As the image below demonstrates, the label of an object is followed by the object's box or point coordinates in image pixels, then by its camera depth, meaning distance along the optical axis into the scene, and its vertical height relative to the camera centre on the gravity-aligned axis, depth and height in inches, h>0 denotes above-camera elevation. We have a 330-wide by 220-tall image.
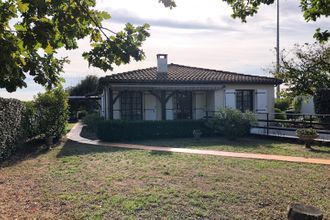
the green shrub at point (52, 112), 642.2 +1.9
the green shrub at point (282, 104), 1227.1 +24.0
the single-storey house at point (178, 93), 789.9 +44.9
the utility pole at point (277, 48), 1108.4 +235.0
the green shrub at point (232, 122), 667.4 -20.0
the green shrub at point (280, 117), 960.9 -16.4
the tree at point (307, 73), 937.5 +106.4
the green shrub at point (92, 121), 940.9 -22.4
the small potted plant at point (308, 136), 559.5 -39.9
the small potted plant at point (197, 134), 679.7 -42.9
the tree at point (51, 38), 144.4 +34.2
